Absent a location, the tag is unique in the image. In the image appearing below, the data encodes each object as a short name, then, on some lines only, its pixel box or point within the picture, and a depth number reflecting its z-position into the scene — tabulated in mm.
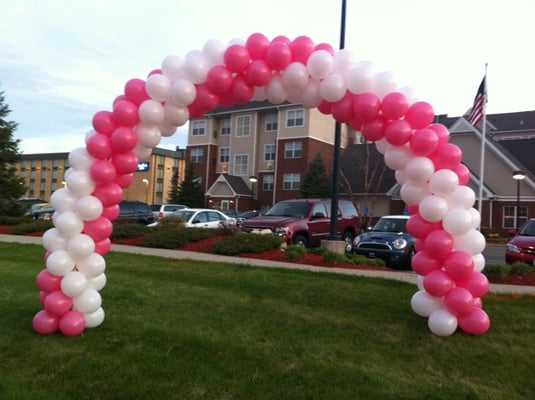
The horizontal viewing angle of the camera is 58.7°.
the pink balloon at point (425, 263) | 5484
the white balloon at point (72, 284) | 5285
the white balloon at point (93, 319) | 5494
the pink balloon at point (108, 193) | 5574
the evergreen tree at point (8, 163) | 26141
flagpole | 19531
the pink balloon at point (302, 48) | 5582
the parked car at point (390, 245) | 12094
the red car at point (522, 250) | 11547
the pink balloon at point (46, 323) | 5329
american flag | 19562
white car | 19125
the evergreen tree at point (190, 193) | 48281
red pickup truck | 14227
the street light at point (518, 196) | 27719
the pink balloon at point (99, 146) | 5438
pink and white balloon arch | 5328
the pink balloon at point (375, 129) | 5574
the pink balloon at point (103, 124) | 5527
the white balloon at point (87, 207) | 5359
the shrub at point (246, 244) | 12820
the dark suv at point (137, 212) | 26264
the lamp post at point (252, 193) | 46144
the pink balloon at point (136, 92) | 5684
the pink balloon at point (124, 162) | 5590
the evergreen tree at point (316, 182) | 41875
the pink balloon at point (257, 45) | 5586
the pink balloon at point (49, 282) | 5387
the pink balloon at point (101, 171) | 5406
